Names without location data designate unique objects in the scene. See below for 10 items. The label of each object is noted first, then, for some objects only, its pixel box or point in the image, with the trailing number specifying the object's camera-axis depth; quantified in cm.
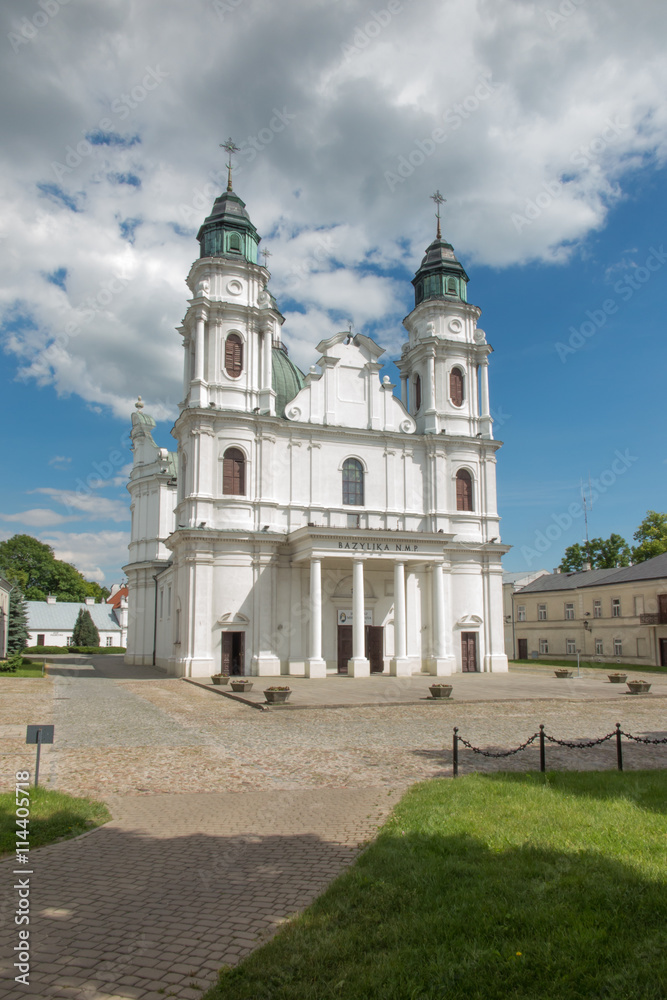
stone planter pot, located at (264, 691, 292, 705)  2144
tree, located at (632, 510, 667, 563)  5972
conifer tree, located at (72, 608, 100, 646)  7175
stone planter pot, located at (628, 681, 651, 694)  2553
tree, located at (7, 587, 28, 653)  4916
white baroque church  3422
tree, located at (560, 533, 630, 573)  6856
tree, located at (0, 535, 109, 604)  8731
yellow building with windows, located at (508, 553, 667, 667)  4772
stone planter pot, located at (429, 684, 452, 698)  2315
